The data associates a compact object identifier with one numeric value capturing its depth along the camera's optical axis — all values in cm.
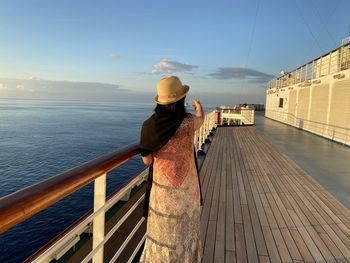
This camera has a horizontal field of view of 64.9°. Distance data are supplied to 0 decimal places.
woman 149
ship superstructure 1051
